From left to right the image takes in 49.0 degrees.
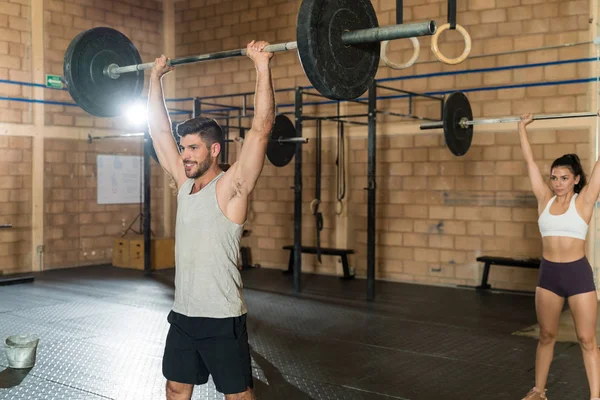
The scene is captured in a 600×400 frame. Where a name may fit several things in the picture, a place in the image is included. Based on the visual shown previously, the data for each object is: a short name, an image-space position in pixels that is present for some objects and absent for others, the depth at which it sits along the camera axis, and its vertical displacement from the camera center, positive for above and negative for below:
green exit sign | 7.35 +1.20
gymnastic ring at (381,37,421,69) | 4.12 +0.82
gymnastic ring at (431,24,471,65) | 3.99 +0.87
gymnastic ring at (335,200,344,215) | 7.00 -0.19
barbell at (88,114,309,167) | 6.27 +0.44
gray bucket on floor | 3.56 -0.89
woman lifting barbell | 2.76 -0.34
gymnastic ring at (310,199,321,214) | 6.76 -0.16
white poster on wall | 7.98 +0.12
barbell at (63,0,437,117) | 2.29 +0.54
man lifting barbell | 2.14 -0.25
